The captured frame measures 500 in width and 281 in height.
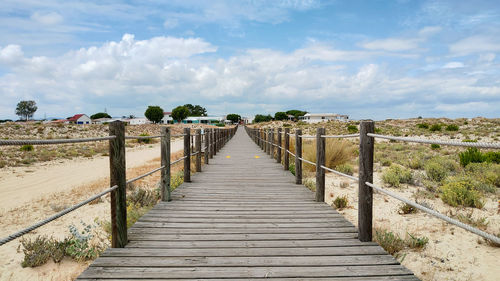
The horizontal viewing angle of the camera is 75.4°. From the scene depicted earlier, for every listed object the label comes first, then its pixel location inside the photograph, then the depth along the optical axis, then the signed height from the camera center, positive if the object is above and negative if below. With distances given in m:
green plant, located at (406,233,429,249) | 4.42 -1.62
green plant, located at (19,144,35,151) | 23.38 -1.31
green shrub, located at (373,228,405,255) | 4.03 -1.49
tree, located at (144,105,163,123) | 97.44 +4.43
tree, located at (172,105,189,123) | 106.31 +4.86
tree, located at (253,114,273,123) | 135.00 +3.78
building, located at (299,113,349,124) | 113.62 +3.37
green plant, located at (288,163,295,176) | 9.14 -1.22
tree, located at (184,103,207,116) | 148.98 +8.15
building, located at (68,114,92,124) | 115.00 +3.74
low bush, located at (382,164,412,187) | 8.33 -1.37
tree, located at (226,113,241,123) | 154.88 +4.75
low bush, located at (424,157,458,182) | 8.99 -1.36
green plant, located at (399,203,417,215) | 6.09 -1.60
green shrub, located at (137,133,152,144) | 36.75 -1.45
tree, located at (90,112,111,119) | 140.48 +6.14
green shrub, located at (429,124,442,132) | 34.72 -0.44
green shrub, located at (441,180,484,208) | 6.26 -1.42
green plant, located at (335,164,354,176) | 10.10 -1.37
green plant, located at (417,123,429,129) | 40.17 -0.24
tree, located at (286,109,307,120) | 137.73 +5.99
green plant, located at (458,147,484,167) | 11.35 -1.22
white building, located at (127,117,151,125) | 123.00 +2.83
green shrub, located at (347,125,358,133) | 36.31 -0.46
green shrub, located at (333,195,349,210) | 6.52 -1.57
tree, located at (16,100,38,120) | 116.31 +7.93
